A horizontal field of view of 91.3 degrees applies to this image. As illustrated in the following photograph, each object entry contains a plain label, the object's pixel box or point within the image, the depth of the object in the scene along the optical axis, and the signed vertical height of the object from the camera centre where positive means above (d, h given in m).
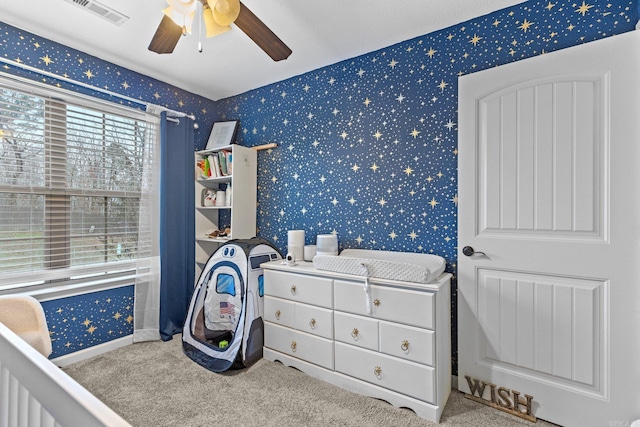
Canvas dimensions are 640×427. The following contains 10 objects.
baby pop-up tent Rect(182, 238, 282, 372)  2.29 -0.76
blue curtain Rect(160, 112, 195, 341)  2.78 -0.09
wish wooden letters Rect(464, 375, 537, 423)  1.73 -1.07
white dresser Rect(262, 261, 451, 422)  1.75 -0.76
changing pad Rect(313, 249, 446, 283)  1.81 -0.33
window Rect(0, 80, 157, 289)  2.08 +0.22
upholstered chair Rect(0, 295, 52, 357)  1.72 -0.59
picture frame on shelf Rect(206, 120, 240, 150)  3.13 +0.82
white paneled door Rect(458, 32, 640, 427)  1.51 -0.11
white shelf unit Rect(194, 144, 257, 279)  2.89 +0.08
